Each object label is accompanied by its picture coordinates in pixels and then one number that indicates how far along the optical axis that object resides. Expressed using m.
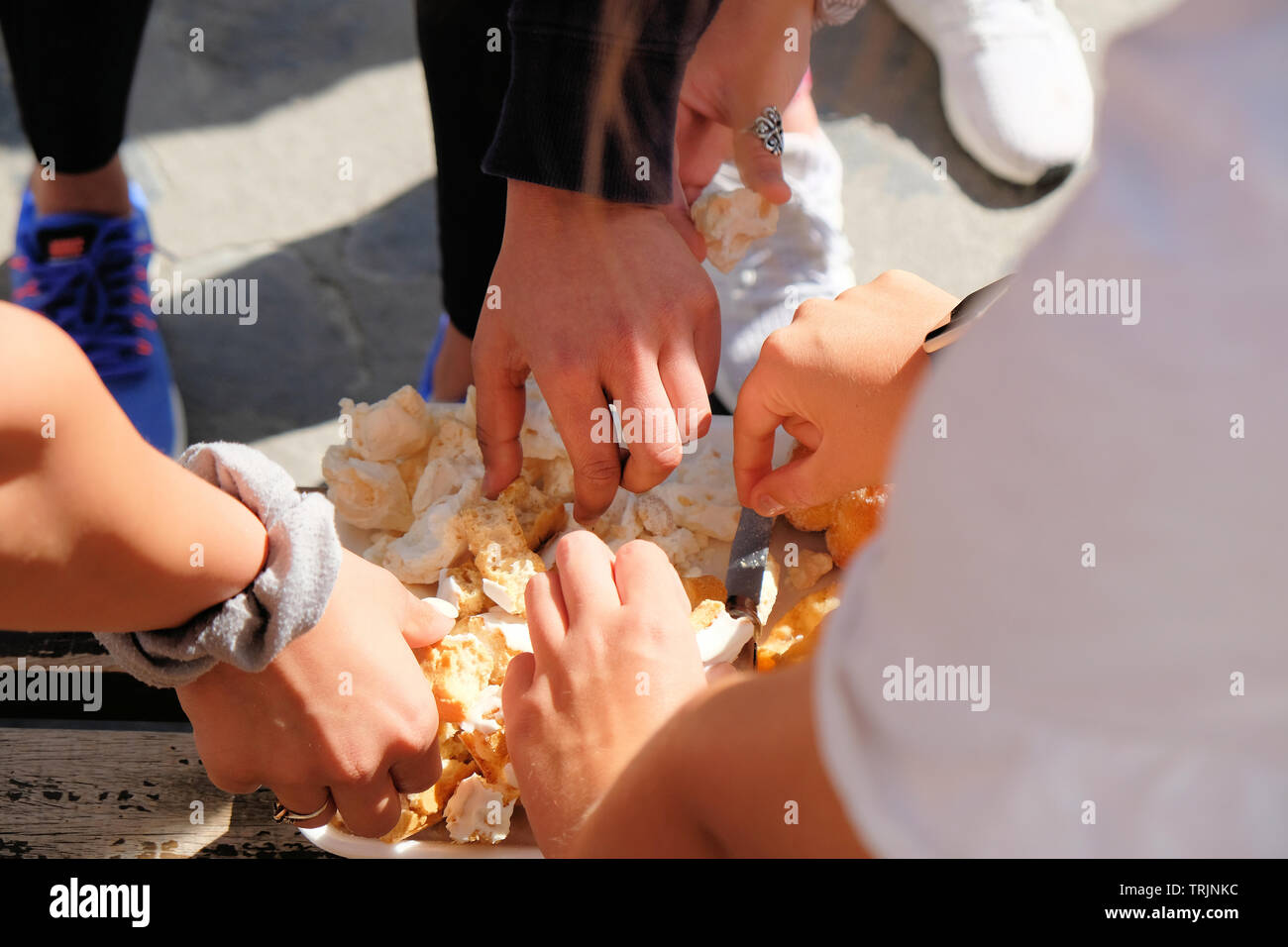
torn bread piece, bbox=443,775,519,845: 0.68
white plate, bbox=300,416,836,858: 0.68
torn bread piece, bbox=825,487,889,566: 0.81
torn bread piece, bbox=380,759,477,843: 0.69
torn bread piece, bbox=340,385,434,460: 0.84
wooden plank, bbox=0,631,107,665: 0.89
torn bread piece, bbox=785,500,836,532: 0.83
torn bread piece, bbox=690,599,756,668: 0.72
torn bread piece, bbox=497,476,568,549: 0.83
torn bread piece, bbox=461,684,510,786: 0.70
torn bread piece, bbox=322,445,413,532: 0.83
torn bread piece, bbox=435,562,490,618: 0.78
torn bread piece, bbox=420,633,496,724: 0.72
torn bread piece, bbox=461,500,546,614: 0.77
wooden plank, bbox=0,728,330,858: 0.79
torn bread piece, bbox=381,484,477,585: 0.80
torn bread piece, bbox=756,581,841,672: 0.72
